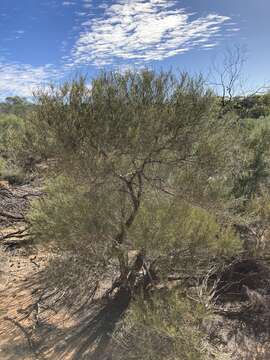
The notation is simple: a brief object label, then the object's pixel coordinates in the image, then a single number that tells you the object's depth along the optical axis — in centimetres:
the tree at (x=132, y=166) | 477
